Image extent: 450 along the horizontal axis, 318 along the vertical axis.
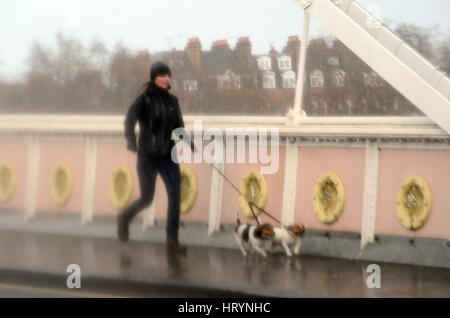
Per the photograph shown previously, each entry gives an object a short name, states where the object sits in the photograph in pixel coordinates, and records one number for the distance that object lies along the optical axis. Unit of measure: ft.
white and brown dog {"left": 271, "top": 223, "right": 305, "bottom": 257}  62.18
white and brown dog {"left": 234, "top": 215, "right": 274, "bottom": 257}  61.16
